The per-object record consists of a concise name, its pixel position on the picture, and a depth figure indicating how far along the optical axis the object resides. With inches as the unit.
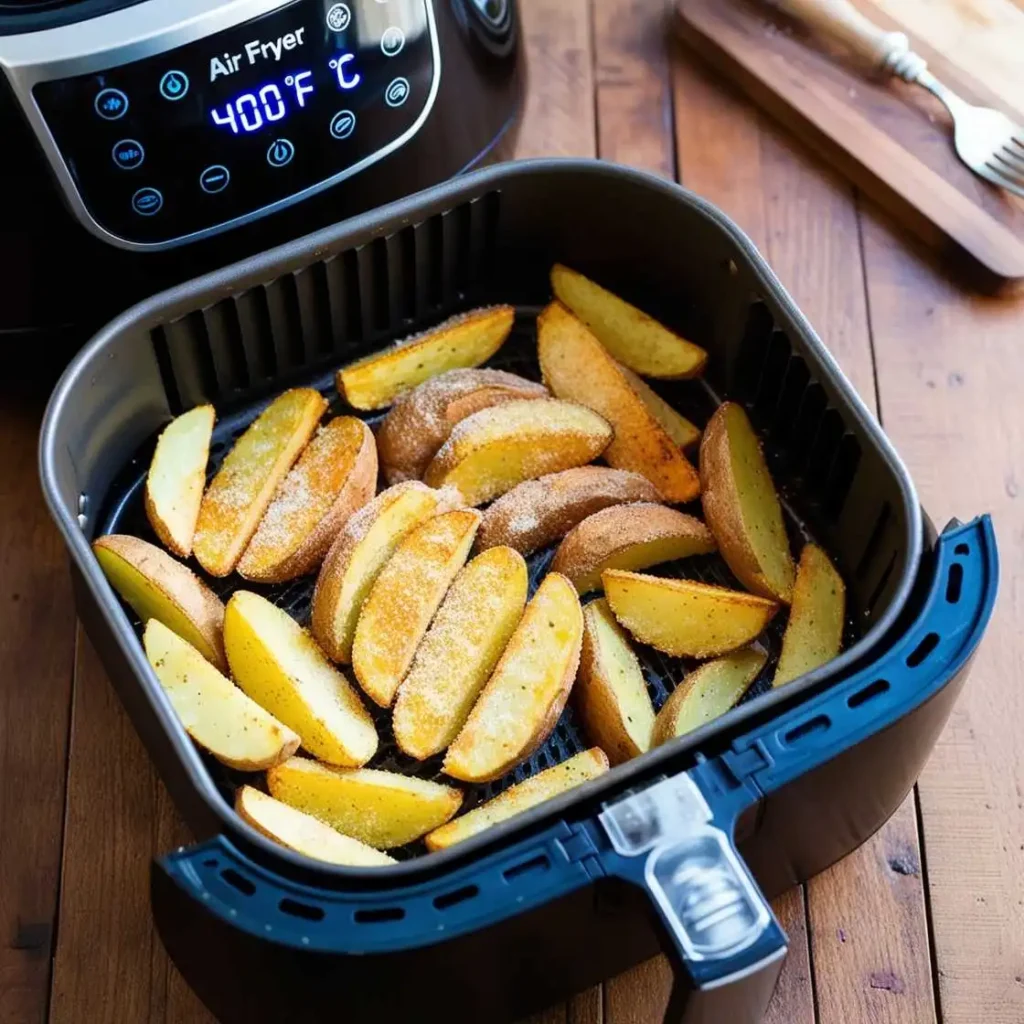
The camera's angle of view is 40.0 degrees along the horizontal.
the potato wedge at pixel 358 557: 31.1
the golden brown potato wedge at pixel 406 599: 30.3
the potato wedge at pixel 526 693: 28.8
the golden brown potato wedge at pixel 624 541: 32.1
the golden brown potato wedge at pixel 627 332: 35.5
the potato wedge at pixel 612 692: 29.8
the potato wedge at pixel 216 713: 28.3
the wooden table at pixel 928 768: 30.5
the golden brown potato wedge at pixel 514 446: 33.5
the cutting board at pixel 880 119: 39.9
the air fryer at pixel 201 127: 28.5
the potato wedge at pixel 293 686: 29.5
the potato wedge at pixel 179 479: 32.7
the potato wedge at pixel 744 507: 32.1
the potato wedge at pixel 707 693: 29.8
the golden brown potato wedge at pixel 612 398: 34.1
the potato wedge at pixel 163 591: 30.6
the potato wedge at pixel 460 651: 29.8
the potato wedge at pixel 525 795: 27.8
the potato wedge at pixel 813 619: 30.9
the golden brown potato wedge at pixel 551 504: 33.2
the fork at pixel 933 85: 40.5
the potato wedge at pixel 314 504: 32.5
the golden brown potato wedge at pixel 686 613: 31.0
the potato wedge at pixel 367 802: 28.5
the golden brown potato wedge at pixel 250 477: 32.8
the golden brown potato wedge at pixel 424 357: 35.2
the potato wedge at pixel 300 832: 26.9
